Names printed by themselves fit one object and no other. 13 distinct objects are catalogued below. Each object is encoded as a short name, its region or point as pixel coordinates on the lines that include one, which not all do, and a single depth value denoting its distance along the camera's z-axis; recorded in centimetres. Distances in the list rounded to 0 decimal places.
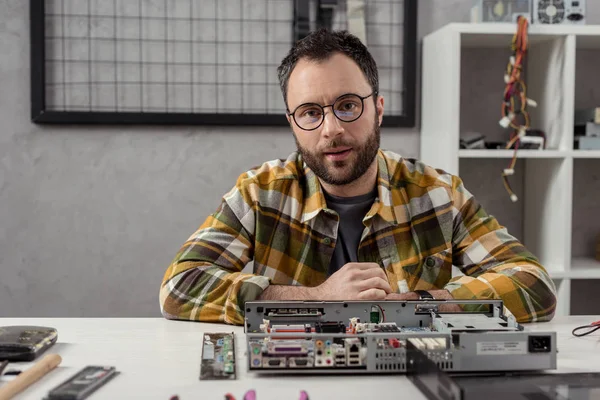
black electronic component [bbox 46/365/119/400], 90
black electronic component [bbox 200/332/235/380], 101
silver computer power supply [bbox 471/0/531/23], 244
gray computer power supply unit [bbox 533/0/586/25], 245
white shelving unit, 240
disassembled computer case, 98
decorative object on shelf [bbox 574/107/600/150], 246
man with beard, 168
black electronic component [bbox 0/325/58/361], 109
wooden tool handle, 91
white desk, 95
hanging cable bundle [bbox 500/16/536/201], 239
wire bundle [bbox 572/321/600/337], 130
